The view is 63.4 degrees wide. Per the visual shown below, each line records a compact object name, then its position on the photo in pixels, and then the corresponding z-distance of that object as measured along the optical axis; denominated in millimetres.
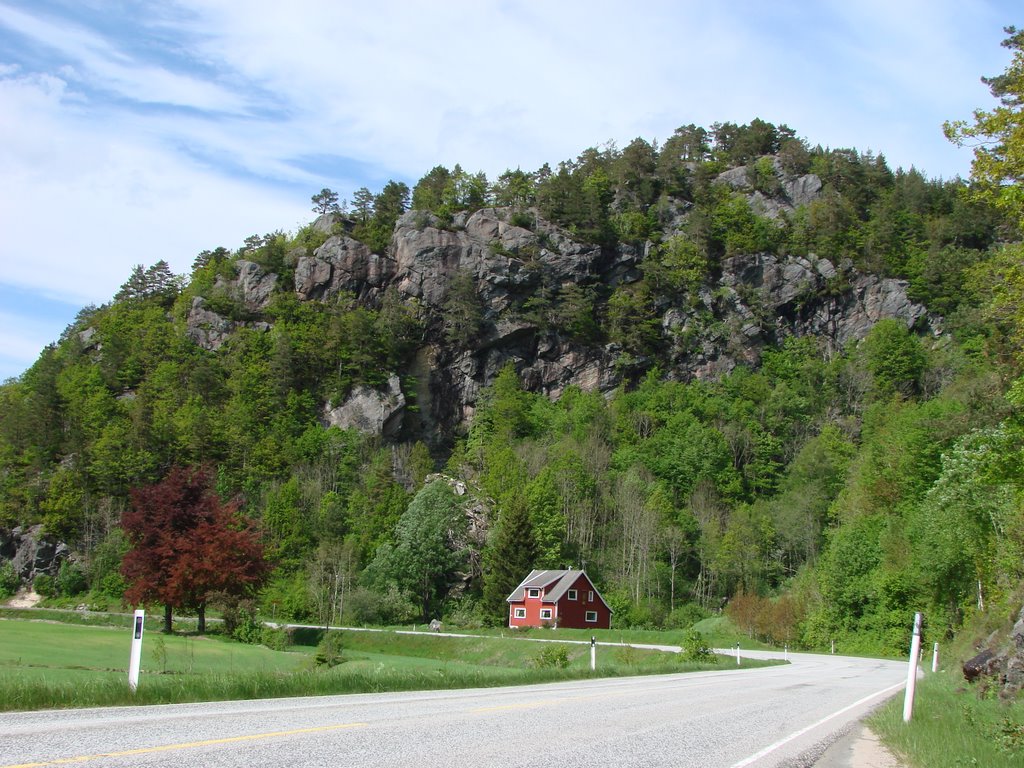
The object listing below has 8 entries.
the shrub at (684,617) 70812
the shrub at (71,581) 83375
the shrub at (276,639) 46906
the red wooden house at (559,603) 65625
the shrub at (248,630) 48812
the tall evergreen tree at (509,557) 71688
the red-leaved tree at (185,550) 50812
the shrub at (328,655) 31875
